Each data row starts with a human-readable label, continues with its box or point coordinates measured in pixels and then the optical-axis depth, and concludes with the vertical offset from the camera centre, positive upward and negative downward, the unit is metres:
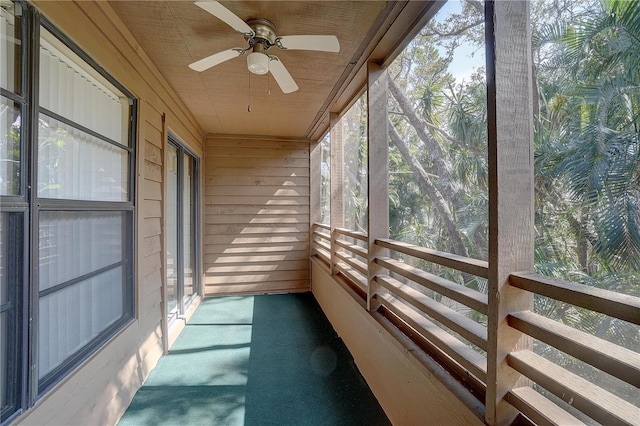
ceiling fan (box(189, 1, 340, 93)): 1.55 +0.94
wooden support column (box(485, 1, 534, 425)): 1.03 +0.13
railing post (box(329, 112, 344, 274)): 3.42 +0.39
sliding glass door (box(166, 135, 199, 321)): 3.10 -0.15
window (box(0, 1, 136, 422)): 1.08 +0.03
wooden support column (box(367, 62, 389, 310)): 2.15 +0.37
